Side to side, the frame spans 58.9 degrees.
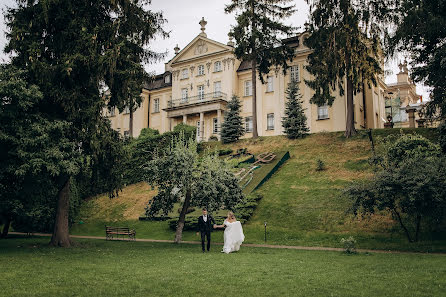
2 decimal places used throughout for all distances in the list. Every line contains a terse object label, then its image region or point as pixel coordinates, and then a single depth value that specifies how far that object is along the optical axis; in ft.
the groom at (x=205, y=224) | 45.13
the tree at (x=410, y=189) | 42.45
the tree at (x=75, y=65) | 47.06
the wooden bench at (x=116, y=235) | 61.37
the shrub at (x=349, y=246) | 42.16
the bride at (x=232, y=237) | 44.16
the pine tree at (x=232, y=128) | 108.99
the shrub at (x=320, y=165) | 79.15
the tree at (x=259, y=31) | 103.40
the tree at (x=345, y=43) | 85.15
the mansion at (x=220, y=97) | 127.95
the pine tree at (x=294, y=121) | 100.37
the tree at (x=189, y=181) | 51.06
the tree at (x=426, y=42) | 57.00
